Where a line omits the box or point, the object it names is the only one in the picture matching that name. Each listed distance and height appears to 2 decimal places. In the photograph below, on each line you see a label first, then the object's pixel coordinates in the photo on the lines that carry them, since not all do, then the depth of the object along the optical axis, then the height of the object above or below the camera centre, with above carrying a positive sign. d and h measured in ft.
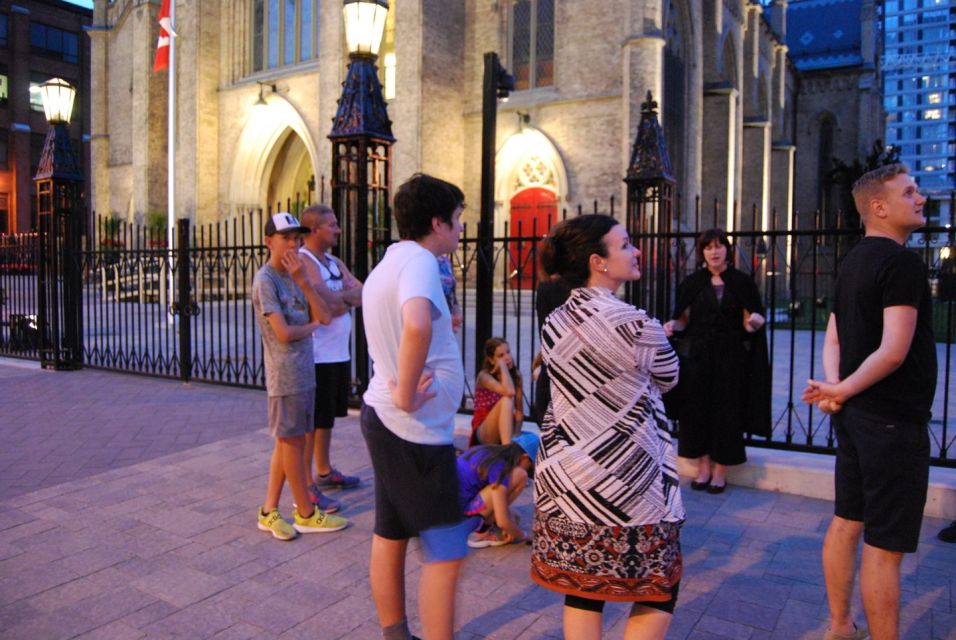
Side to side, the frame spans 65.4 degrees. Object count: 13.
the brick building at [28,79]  145.18 +39.13
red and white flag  64.34 +20.50
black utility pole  22.66 +1.84
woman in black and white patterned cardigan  7.65 -1.94
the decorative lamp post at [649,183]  23.13 +2.93
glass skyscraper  382.22 +101.30
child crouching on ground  12.70 -3.77
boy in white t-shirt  8.64 -1.43
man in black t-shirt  9.16 -1.48
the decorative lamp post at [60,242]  35.14 +1.48
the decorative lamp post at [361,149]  24.71 +4.25
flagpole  64.28 +12.58
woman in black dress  16.93 -1.90
